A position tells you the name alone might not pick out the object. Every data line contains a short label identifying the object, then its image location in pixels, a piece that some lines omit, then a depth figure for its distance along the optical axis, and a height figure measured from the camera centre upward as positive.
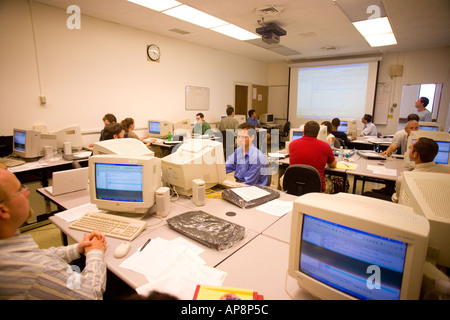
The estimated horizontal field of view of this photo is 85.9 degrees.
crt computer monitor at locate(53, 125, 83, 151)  3.62 -0.40
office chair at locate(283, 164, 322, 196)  2.49 -0.69
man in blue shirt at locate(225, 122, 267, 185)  2.65 -0.54
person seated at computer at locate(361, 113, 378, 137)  6.22 -0.34
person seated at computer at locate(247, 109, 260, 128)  7.50 -0.15
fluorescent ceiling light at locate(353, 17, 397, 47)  4.27 +1.64
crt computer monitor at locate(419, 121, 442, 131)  4.57 -0.20
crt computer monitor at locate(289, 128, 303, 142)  4.06 -0.32
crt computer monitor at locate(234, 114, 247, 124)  7.02 -0.14
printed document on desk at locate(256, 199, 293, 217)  1.85 -0.74
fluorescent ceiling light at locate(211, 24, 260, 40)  4.73 +1.66
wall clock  5.21 +1.28
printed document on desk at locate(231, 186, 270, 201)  2.02 -0.68
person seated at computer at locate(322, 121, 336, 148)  4.00 -0.36
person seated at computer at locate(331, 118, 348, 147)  5.04 -0.39
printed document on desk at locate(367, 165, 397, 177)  3.09 -0.72
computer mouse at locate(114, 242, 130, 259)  1.29 -0.74
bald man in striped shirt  0.88 -0.59
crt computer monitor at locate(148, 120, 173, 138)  5.35 -0.35
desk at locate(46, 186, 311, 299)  1.11 -0.77
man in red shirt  2.94 -0.43
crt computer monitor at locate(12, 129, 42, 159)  3.22 -0.44
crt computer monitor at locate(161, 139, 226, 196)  1.98 -0.44
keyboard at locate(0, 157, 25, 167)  3.03 -0.65
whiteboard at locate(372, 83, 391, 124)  6.98 +0.34
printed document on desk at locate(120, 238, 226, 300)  1.07 -0.76
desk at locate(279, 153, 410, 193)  3.02 -0.73
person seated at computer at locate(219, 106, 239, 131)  6.26 -0.24
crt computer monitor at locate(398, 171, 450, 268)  0.89 -0.36
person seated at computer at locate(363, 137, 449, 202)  2.22 -0.37
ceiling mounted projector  4.22 +1.42
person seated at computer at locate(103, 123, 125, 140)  3.28 -0.27
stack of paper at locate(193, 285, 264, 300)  0.96 -0.72
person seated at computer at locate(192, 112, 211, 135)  6.02 -0.33
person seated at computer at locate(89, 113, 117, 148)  4.26 -0.13
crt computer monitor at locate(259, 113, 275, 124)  8.66 -0.16
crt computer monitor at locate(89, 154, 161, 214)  1.67 -0.49
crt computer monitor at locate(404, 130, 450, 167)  3.02 -0.31
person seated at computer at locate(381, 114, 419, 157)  4.07 -0.41
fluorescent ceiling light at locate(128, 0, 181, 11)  3.51 +1.59
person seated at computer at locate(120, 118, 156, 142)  4.45 -0.24
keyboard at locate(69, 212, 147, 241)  1.50 -0.73
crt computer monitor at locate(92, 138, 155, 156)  2.06 -0.31
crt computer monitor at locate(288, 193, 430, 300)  0.74 -0.46
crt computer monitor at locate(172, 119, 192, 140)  5.49 -0.37
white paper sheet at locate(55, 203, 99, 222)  1.73 -0.74
